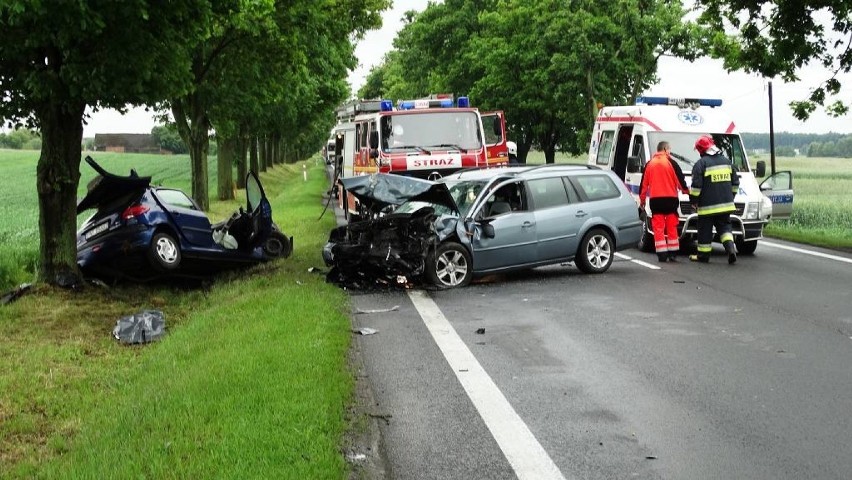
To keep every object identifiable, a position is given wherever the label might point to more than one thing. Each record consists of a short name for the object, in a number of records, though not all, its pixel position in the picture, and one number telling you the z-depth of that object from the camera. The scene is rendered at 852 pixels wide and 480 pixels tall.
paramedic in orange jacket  14.97
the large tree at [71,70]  11.18
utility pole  33.56
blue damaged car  13.23
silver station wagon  12.52
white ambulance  16.16
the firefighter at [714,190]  14.74
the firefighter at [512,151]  22.10
